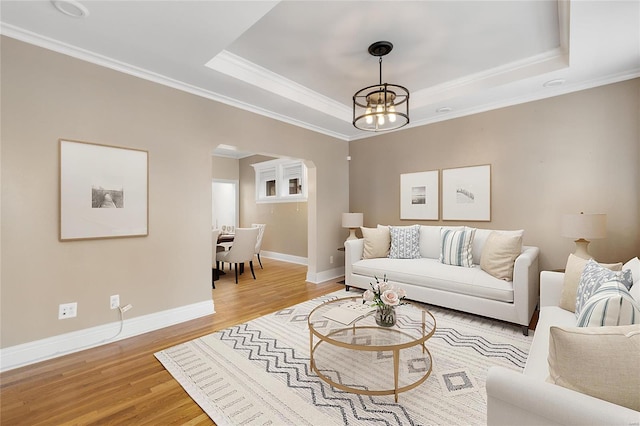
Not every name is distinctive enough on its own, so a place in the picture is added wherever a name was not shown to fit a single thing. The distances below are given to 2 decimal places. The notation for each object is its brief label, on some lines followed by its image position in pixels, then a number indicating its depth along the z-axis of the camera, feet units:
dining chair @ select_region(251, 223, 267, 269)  18.16
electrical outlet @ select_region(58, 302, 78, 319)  8.04
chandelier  8.79
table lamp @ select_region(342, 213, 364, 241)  15.29
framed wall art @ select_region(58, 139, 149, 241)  8.15
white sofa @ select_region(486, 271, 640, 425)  2.79
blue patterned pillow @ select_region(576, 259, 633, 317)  5.25
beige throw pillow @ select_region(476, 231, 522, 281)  9.80
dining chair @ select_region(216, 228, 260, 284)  15.74
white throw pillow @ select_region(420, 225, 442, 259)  13.15
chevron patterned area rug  5.57
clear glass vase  6.90
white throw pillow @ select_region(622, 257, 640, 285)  5.54
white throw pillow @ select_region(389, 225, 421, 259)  13.28
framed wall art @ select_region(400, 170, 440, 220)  14.28
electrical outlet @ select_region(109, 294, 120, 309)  8.91
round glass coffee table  6.40
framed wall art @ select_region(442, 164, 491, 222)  12.74
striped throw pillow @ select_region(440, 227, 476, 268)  11.57
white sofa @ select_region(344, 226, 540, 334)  9.16
